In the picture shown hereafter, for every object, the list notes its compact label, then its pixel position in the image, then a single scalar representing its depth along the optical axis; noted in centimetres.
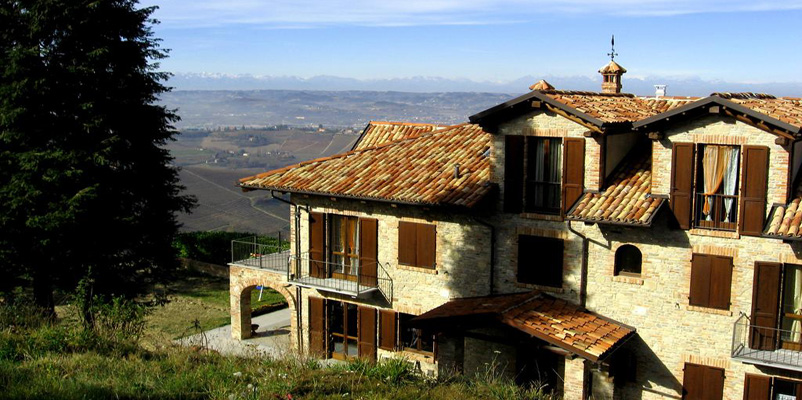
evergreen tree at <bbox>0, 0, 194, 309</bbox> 2417
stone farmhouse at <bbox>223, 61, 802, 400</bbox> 1594
